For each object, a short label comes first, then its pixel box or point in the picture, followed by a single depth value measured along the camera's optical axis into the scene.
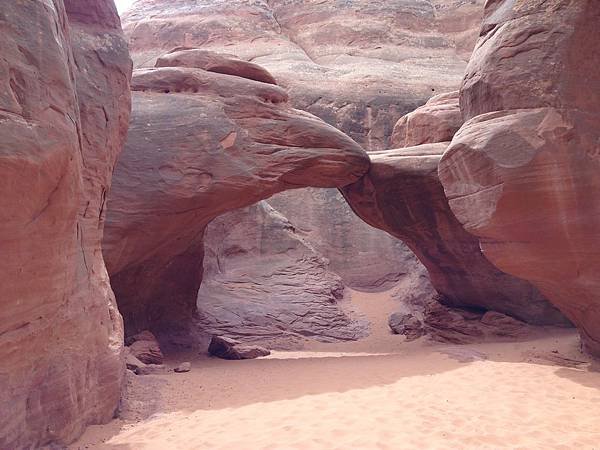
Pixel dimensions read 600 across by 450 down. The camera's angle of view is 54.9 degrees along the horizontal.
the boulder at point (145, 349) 8.66
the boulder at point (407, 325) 11.88
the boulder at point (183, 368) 8.02
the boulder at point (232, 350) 9.63
